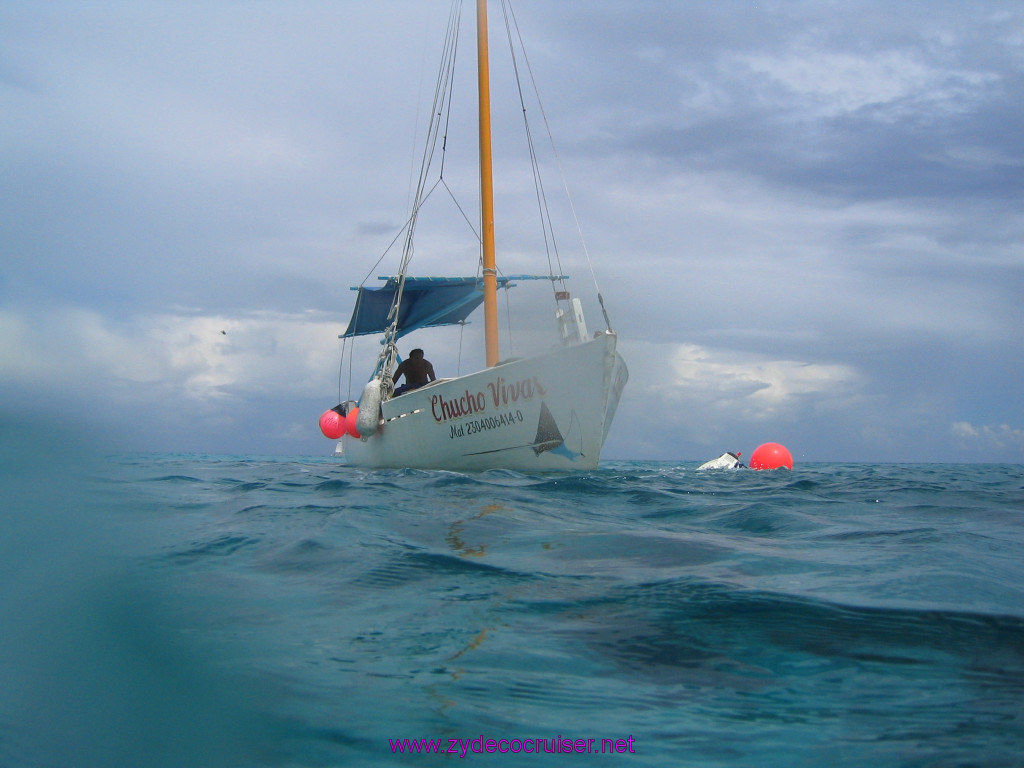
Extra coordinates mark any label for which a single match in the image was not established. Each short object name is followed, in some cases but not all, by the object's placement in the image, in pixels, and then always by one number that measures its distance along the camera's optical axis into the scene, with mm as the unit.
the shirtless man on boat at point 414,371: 11016
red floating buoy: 12344
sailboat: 8305
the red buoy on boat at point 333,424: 13297
